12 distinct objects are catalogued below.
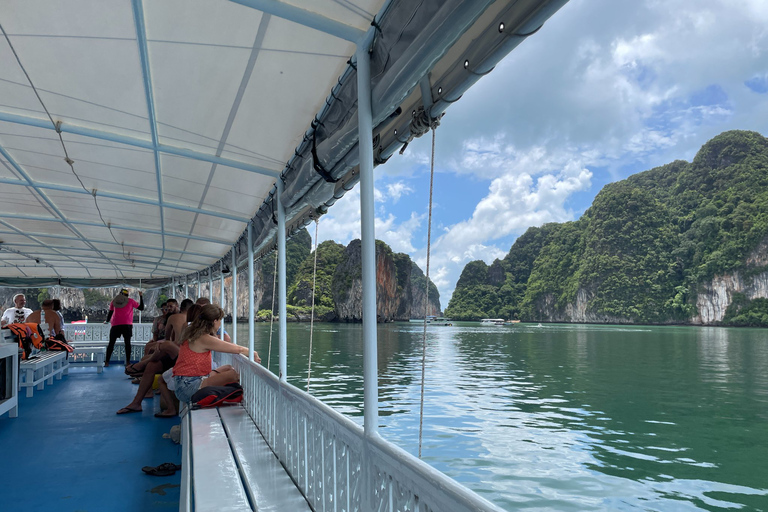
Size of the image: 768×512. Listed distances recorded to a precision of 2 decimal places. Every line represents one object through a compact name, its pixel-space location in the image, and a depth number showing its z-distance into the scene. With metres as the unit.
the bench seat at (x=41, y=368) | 5.86
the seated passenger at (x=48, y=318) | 7.04
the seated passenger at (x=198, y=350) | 3.64
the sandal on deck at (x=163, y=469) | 3.27
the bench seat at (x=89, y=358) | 8.91
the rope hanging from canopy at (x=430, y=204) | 1.82
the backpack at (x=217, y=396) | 4.16
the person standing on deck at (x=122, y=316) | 7.70
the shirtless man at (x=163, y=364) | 5.05
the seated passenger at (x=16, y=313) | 7.64
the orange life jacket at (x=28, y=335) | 5.98
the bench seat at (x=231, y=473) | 2.17
